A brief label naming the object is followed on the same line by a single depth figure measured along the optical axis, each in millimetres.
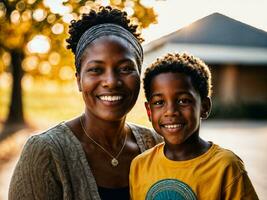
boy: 2607
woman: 2699
